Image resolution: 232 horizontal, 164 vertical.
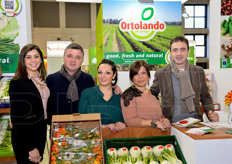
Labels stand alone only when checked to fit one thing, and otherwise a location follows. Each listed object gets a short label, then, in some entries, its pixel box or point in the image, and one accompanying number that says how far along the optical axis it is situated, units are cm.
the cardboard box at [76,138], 131
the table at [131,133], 160
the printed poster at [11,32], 287
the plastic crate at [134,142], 153
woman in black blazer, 179
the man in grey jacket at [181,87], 214
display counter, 135
